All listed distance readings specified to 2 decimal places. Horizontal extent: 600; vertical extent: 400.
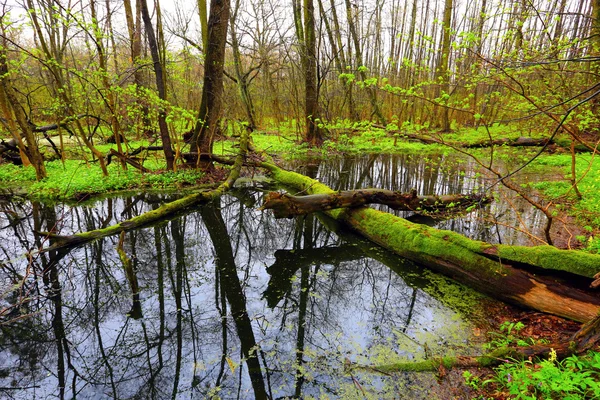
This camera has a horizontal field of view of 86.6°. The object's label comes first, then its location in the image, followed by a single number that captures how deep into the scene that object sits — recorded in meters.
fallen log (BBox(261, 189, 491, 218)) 5.77
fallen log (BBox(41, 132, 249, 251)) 5.29
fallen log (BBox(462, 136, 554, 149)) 11.90
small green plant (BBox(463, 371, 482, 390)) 2.71
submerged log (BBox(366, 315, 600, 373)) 2.68
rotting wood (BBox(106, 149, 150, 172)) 9.22
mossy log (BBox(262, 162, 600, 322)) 3.45
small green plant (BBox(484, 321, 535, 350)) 3.17
